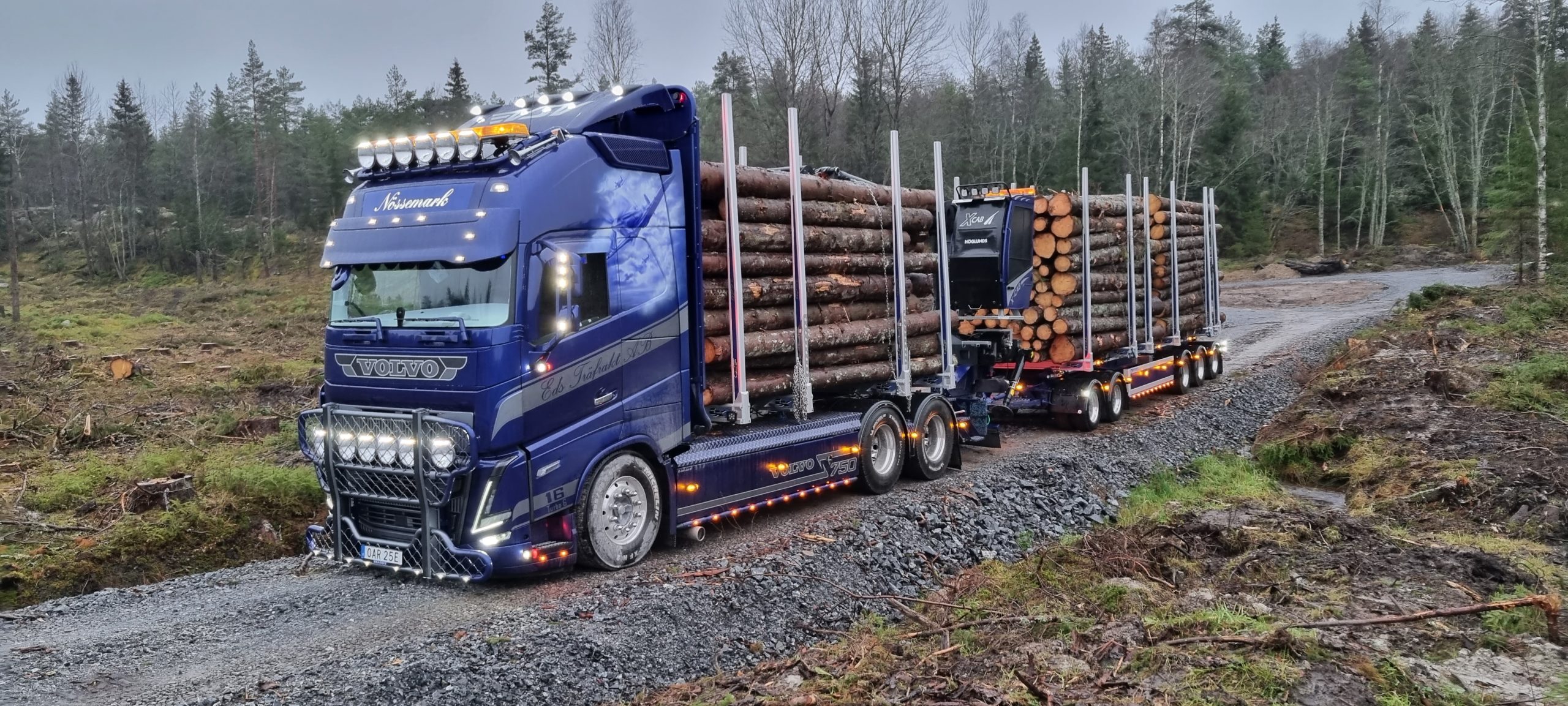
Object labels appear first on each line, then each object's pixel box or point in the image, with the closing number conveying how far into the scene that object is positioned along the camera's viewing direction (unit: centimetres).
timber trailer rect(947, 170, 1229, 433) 1443
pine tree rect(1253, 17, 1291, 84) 6962
